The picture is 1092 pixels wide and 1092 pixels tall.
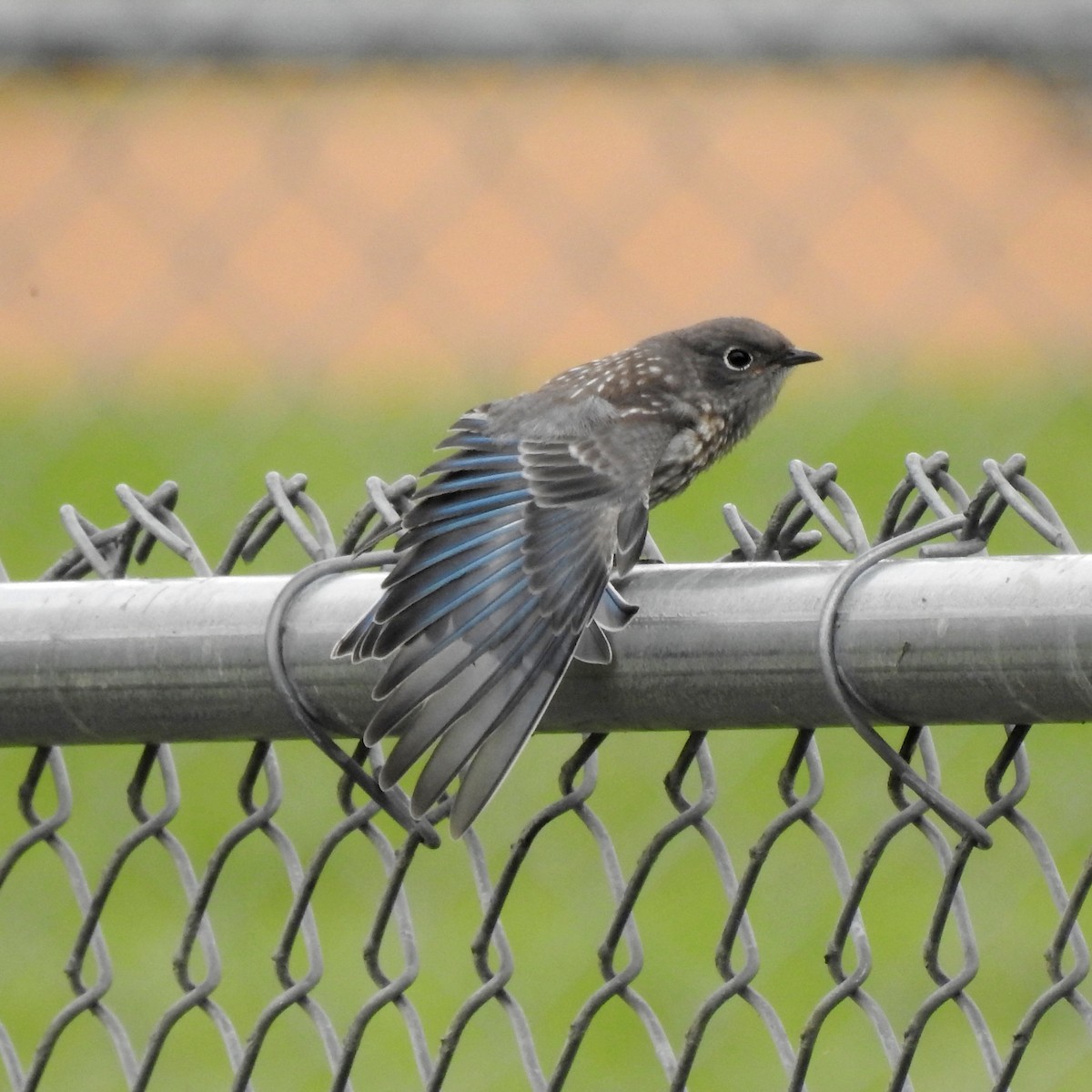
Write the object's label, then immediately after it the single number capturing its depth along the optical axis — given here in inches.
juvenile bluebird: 262.8
